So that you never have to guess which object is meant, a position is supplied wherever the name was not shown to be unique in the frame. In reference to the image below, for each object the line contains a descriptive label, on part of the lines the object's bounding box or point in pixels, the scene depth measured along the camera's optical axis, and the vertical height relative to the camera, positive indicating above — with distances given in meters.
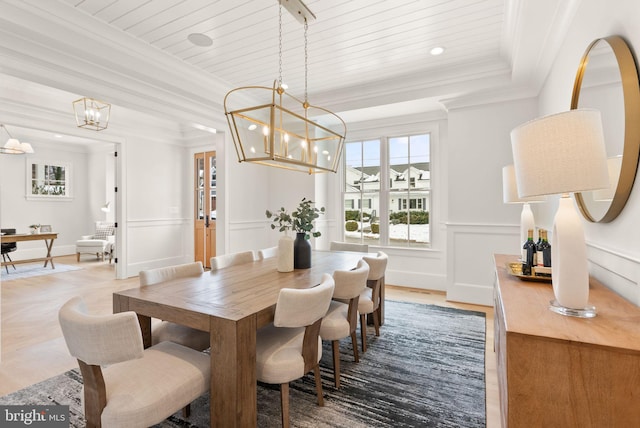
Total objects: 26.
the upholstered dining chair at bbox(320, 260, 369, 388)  2.07 -0.74
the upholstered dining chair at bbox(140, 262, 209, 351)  1.98 -0.79
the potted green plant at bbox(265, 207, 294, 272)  2.56 -0.33
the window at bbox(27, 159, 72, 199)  7.31 +0.85
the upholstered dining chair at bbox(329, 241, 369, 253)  3.86 -0.45
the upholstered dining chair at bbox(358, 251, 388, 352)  2.59 -0.69
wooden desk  5.69 -0.45
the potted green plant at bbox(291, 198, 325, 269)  2.66 -0.21
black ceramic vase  2.71 -0.36
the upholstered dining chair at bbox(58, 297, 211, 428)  1.20 -0.73
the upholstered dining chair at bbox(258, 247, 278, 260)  3.27 -0.46
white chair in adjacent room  6.89 -0.74
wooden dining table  1.44 -0.52
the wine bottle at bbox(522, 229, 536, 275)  1.83 -0.28
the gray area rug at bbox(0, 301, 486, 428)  1.81 -1.20
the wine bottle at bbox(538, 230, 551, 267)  1.82 -0.25
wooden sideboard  0.87 -0.48
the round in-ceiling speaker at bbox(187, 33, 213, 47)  3.02 +1.73
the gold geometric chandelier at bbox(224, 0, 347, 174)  2.27 +0.58
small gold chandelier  4.34 +1.58
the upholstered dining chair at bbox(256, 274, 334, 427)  1.57 -0.75
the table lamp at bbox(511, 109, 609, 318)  1.07 +0.13
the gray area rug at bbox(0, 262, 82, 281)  5.57 -1.09
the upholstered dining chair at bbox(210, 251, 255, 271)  2.71 -0.44
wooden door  6.43 +0.15
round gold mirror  1.35 +0.47
